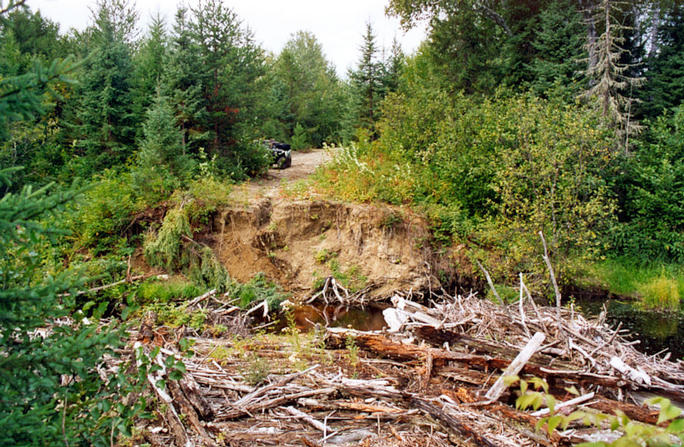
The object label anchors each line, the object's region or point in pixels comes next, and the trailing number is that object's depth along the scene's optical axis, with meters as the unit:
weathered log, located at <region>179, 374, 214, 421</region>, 3.92
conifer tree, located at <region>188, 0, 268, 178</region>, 13.72
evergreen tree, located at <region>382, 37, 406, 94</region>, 20.02
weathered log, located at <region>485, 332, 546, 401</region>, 4.25
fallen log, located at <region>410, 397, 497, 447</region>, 3.52
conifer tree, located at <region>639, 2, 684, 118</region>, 15.09
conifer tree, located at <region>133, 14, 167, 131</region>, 13.66
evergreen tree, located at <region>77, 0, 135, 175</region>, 13.48
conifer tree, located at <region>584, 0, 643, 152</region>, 13.23
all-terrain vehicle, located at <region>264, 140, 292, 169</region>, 17.61
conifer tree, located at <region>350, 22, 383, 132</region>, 19.75
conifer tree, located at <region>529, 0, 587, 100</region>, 15.25
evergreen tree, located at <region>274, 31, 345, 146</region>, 28.70
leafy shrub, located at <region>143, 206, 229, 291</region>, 10.41
